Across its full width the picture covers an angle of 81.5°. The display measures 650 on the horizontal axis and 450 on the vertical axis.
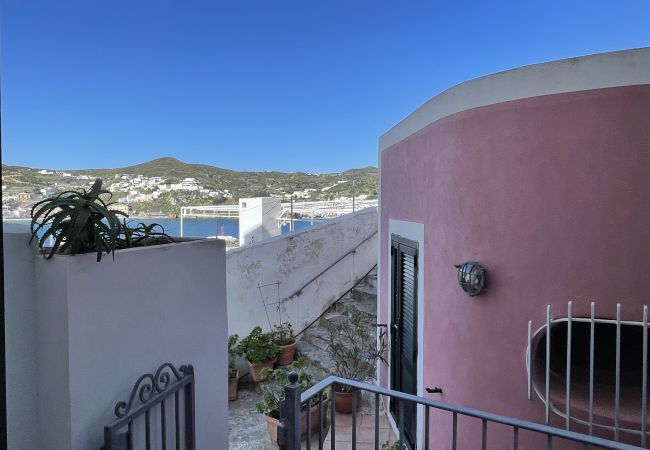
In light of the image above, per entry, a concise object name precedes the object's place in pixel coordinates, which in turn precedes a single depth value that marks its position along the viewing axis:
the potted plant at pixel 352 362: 4.14
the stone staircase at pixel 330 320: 5.27
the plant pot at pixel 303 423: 3.70
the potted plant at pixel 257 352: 5.12
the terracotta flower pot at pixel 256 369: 5.13
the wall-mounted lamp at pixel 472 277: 2.17
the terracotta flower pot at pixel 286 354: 5.41
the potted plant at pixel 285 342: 5.43
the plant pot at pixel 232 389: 4.70
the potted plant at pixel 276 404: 3.73
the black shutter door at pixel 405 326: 3.24
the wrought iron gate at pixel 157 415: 1.57
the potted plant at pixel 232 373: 4.72
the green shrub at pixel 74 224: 1.50
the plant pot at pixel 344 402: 4.14
